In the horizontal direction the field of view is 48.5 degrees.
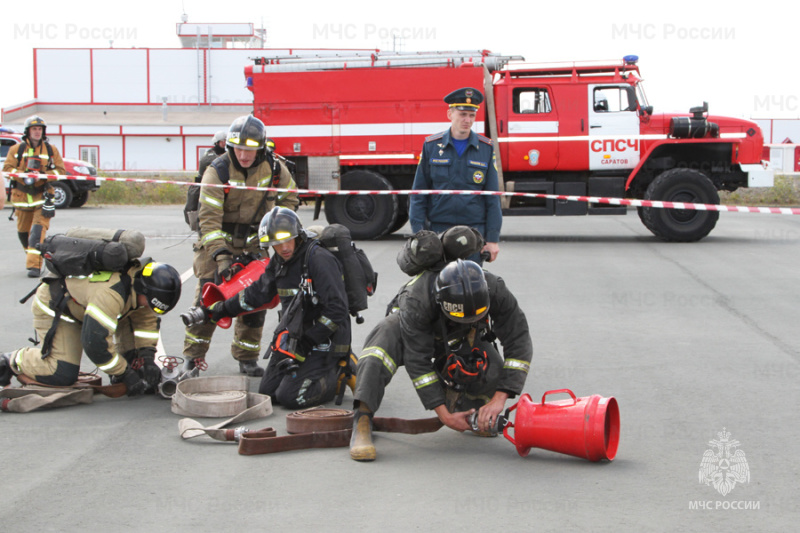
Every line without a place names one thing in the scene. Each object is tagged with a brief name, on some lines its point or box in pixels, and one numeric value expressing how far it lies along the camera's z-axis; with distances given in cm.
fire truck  1520
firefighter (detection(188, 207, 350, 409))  562
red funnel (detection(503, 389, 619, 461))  437
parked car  2325
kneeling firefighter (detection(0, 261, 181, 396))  553
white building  6016
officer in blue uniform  653
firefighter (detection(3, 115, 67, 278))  1131
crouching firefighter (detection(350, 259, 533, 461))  458
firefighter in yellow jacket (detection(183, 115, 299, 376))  648
